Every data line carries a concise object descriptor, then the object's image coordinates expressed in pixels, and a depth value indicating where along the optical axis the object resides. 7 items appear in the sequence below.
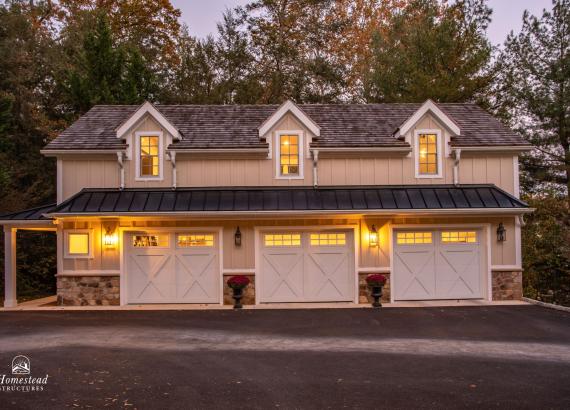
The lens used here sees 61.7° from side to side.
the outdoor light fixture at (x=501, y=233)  14.55
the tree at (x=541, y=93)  22.19
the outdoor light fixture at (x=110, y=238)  14.20
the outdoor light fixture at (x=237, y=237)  14.26
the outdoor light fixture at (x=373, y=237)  14.38
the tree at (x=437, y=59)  22.54
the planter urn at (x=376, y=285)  13.80
